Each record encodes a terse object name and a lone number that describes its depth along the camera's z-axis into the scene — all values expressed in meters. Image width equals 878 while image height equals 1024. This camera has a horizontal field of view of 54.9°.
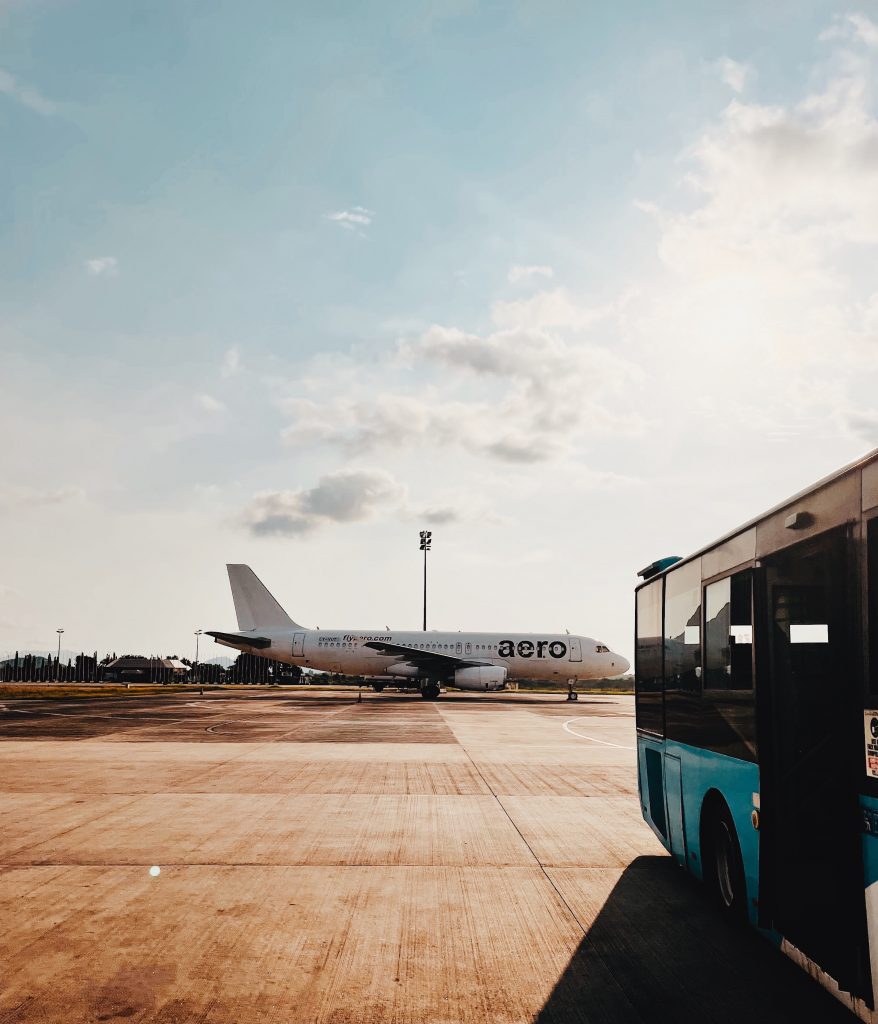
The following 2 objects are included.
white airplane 47.38
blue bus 4.34
